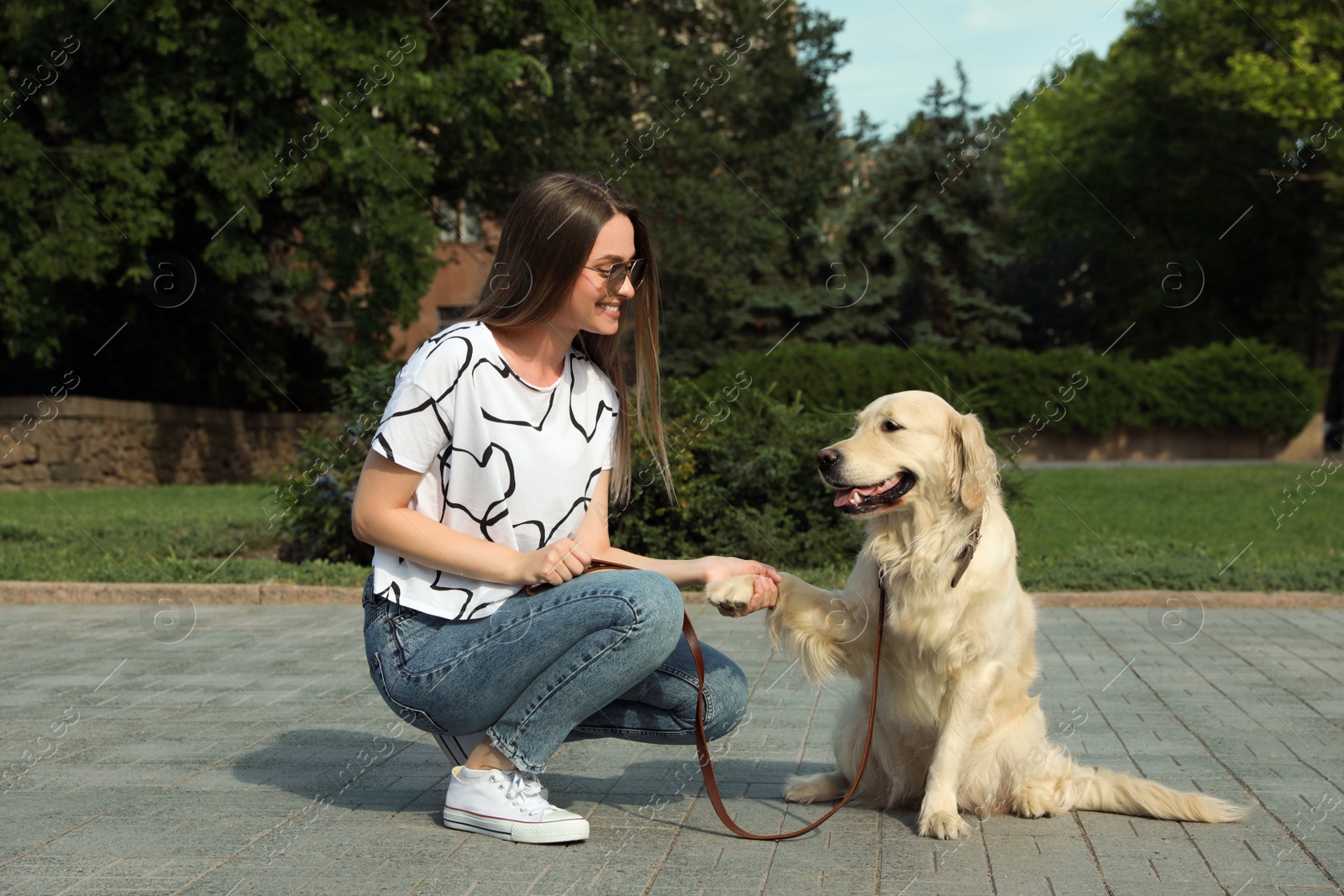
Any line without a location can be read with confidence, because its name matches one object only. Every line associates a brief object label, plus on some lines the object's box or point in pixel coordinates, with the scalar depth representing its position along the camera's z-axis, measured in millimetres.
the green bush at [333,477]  9867
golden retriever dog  3746
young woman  3439
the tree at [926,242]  33469
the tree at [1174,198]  34938
